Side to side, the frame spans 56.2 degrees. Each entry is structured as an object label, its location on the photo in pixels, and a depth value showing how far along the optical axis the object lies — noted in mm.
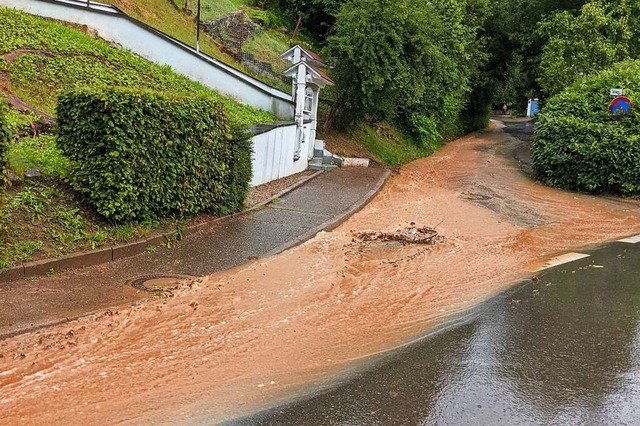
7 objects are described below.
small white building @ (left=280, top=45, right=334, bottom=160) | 17031
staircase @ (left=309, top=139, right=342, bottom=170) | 18938
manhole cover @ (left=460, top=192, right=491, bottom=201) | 16062
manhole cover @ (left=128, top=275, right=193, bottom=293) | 7162
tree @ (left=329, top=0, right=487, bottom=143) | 19219
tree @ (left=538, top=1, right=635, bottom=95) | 23188
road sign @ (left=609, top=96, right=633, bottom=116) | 16844
